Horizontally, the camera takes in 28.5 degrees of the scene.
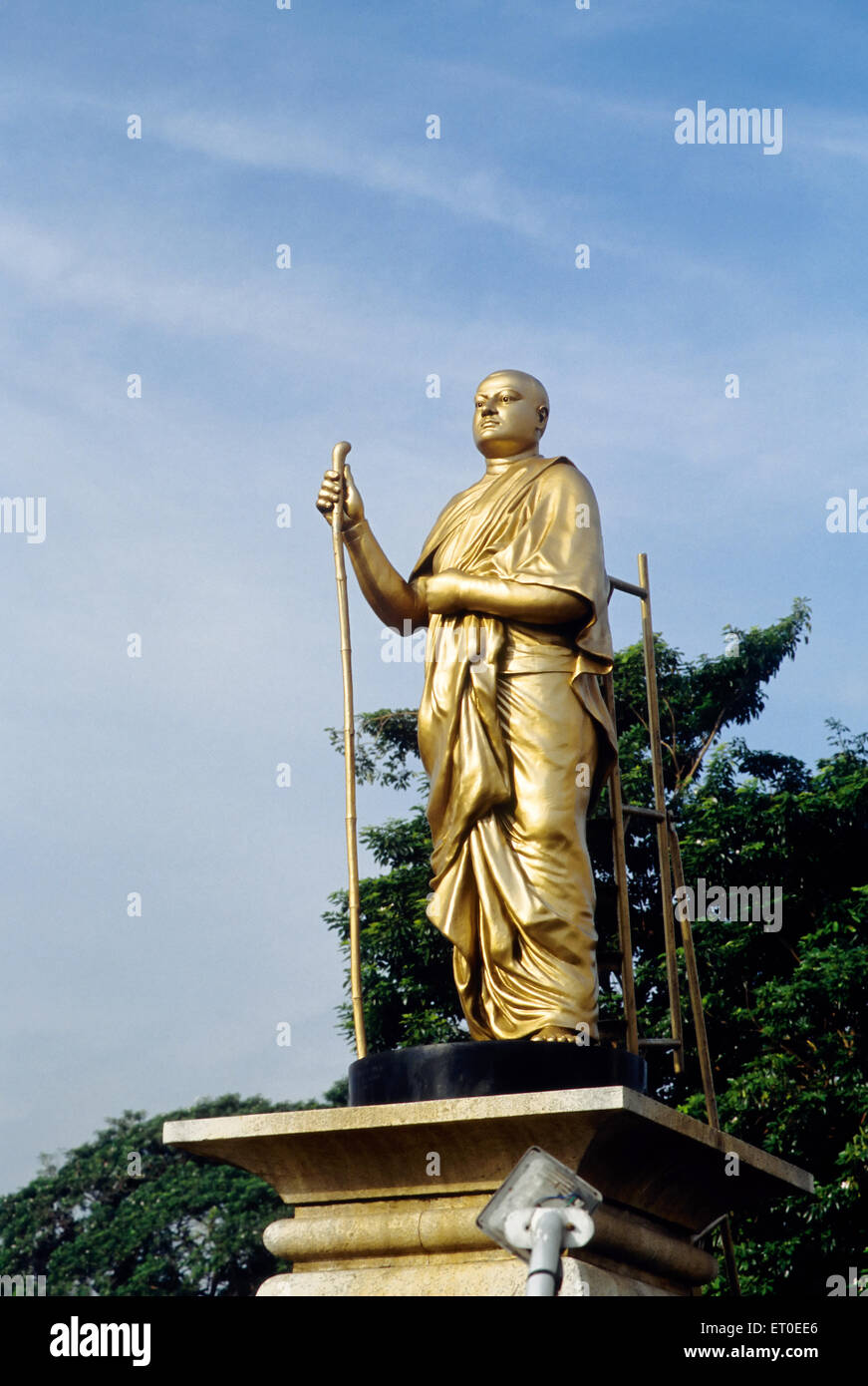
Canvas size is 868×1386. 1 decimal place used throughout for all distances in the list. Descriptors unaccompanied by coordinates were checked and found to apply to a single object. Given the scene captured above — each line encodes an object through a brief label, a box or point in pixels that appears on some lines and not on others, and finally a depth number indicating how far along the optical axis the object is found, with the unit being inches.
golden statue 285.9
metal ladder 305.3
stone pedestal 245.3
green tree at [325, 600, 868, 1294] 597.9
